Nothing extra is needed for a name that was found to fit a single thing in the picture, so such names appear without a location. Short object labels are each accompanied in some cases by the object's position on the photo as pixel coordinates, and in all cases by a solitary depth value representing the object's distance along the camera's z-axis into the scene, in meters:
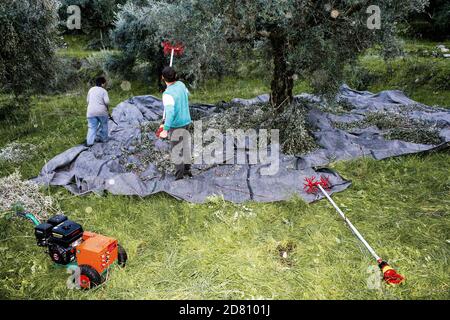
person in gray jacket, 8.95
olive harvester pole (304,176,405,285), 4.43
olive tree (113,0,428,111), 7.36
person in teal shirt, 6.61
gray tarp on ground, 6.79
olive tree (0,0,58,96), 10.05
